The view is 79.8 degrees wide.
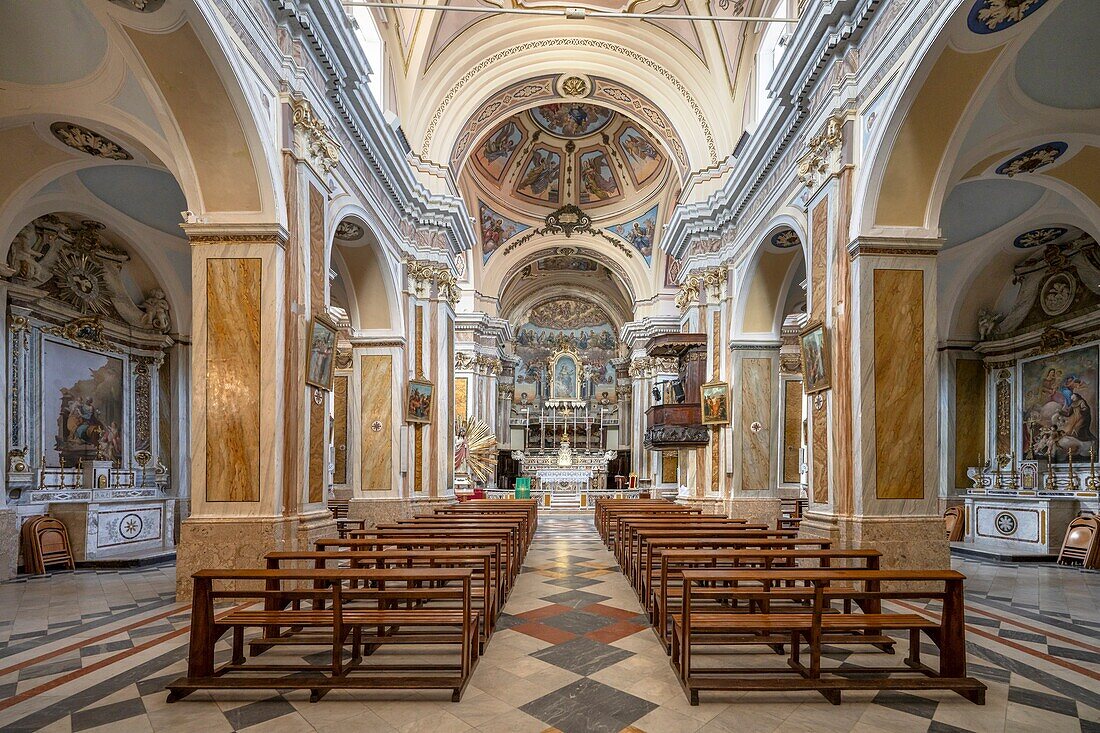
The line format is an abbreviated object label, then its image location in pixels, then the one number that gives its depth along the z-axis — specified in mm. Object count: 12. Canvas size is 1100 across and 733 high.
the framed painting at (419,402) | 12258
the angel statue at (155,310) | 11414
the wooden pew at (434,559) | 4602
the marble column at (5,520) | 8008
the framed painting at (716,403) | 12492
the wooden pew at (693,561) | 4668
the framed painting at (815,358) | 7566
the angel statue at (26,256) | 8984
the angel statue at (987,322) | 12328
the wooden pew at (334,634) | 3703
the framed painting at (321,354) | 7438
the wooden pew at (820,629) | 3688
